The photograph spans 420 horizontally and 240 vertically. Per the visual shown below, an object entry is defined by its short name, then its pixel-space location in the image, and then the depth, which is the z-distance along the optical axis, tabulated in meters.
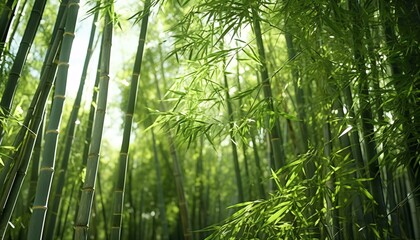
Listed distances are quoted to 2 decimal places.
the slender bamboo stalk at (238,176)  3.94
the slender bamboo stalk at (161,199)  5.11
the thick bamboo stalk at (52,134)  1.83
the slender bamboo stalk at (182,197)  4.00
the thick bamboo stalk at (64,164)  2.99
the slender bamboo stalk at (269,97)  2.42
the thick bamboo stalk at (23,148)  2.12
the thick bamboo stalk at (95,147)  1.96
